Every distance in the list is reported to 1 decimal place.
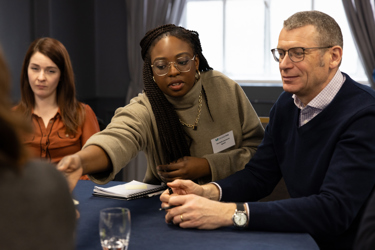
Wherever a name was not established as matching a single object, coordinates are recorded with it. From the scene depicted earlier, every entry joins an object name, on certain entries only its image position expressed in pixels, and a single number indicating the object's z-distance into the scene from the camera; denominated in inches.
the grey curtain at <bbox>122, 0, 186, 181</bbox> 217.2
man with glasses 67.0
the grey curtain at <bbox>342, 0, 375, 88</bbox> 193.3
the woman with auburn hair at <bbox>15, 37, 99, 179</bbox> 123.3
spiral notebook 84.0
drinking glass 53.7
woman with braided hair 91.0
